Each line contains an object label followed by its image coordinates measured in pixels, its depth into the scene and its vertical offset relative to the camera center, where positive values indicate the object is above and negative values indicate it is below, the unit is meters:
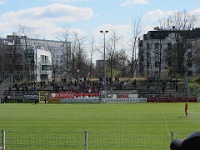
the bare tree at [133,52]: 93.31 +6.30
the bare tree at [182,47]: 90.31 +7.47
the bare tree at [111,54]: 96.38 +5.97
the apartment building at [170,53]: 91.12 +6.45
